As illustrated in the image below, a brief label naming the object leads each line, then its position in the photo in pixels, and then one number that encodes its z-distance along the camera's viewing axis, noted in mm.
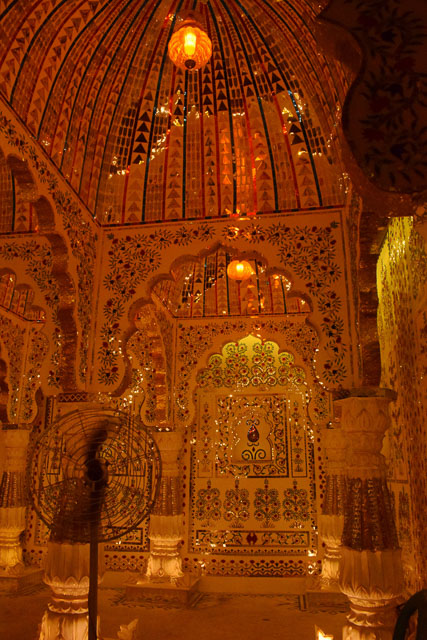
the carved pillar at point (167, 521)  7129
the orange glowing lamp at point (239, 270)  6383
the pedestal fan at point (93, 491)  2941
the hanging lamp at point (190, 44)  3402
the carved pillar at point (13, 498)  7781
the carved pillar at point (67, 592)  4004
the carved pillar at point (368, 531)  3639
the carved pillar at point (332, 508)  6992
